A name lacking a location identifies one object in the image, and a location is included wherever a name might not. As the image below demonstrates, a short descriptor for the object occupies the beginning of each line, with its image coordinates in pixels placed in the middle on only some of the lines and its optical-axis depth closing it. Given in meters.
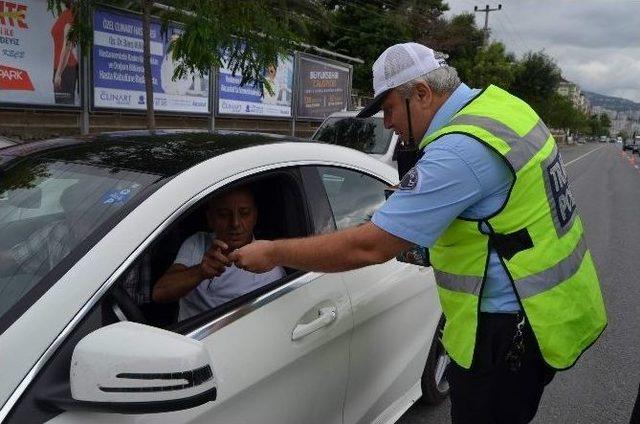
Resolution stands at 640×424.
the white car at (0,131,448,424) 1.25
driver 2.07
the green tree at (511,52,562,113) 44.47
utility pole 44.91
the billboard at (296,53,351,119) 16.16
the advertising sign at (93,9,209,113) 9.72
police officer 1.68
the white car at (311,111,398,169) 8.55
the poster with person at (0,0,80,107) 8.37
